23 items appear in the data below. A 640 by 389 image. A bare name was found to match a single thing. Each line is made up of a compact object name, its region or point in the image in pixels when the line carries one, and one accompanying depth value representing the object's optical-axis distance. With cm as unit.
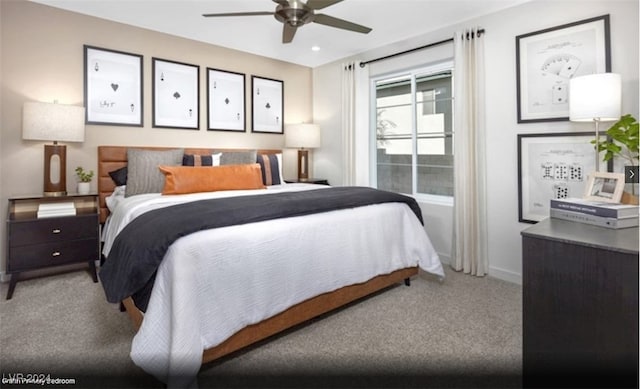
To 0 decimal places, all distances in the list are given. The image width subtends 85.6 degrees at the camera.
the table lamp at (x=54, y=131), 284
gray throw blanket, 159
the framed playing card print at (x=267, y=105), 454
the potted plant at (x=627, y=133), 172
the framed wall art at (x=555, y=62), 257
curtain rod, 346
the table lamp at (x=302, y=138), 462
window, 384
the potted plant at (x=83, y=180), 321
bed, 154
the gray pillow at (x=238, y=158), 372
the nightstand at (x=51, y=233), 268
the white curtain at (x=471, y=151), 323
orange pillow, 293
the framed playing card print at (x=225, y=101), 414
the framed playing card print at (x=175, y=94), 375
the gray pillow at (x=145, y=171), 316
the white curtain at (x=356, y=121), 440
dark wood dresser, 108
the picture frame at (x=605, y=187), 158
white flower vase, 320
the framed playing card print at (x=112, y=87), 336
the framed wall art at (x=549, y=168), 268
